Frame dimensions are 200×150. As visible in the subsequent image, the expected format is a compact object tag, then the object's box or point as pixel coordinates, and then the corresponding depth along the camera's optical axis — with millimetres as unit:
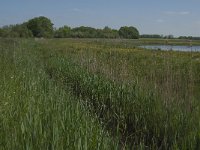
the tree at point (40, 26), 60279
